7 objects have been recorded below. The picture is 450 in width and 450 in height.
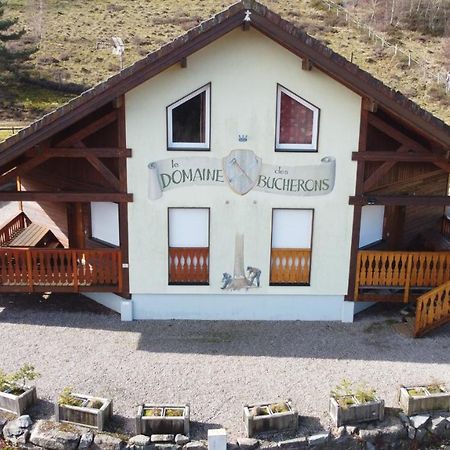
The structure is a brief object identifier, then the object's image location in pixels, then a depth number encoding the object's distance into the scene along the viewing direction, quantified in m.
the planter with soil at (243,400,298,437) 11.34
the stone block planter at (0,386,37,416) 11.73
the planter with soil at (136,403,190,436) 11.27
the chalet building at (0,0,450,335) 14.19
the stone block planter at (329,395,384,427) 11.64
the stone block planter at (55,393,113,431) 11.41
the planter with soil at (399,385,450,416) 11.99
